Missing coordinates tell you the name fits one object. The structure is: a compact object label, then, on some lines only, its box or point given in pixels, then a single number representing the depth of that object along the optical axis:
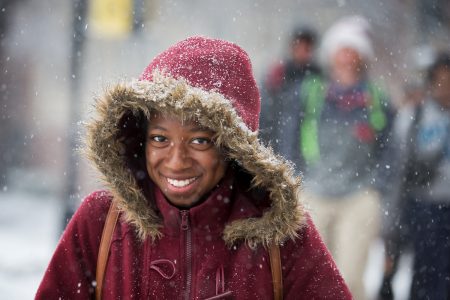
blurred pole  15.30
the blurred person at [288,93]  12.14
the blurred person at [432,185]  11.42
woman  5.59
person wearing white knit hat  11.69
